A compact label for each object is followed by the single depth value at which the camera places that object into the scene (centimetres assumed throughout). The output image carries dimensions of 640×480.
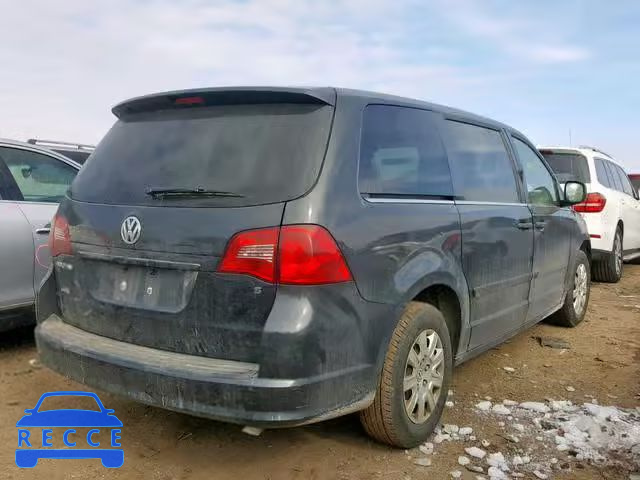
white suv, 733
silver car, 412
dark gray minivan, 233
